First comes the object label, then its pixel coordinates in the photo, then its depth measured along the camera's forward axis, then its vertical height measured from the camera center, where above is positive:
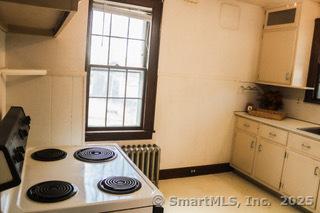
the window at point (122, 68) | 2.90 +0.03
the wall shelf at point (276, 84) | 3.40 -0.02
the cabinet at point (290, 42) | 3.32 +0.53
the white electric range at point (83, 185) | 1.22 -0.60
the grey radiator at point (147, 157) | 3.03 -0.96
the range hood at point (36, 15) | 1.04 +0.24
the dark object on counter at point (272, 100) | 3.81 -0.25
